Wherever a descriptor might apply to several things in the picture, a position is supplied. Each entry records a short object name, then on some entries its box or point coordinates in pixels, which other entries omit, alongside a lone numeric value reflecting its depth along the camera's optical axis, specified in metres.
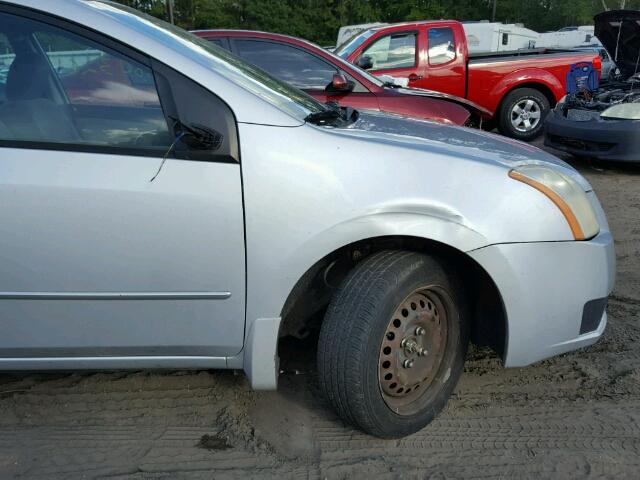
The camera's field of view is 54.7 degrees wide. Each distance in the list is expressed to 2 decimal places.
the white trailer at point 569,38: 22.91
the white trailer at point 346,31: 19.58
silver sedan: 2.23
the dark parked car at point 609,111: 6.96
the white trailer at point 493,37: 18.73
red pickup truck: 9.41
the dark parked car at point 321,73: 5.94
